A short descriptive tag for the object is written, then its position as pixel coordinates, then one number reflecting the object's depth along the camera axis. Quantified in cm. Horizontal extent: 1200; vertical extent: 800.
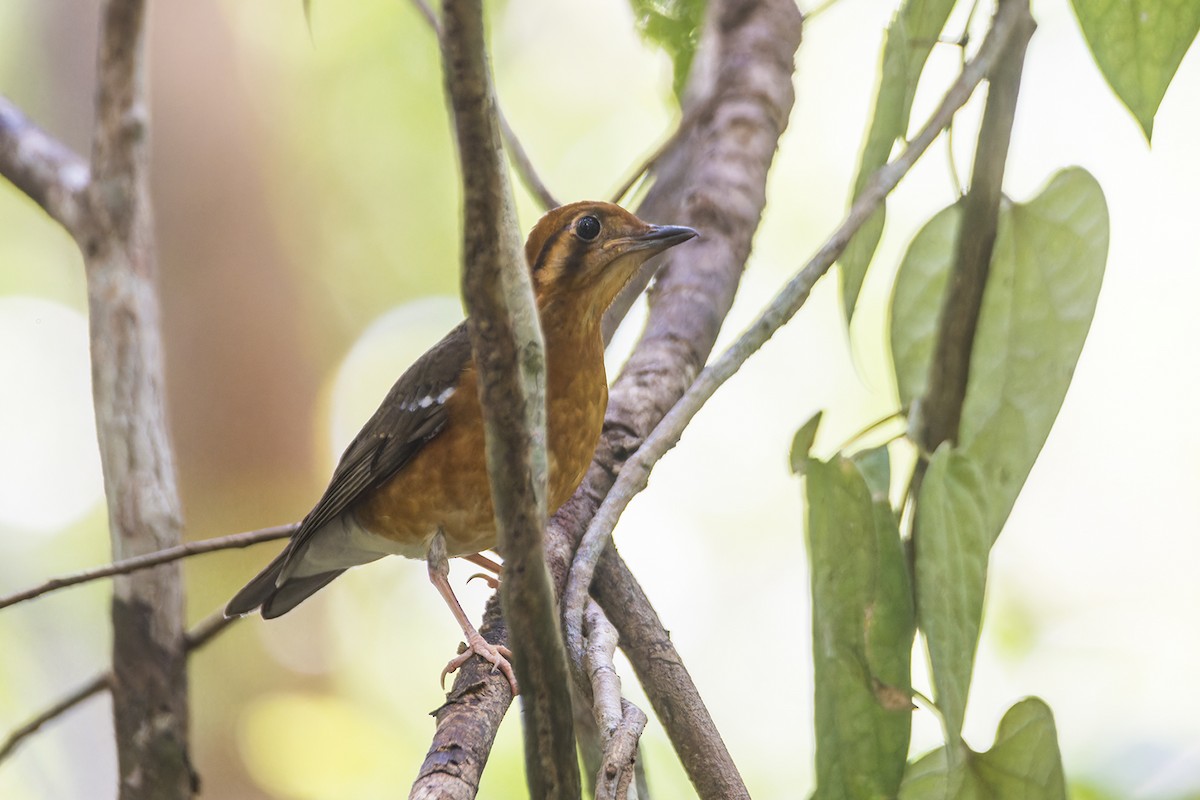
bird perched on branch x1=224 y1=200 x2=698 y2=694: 641
